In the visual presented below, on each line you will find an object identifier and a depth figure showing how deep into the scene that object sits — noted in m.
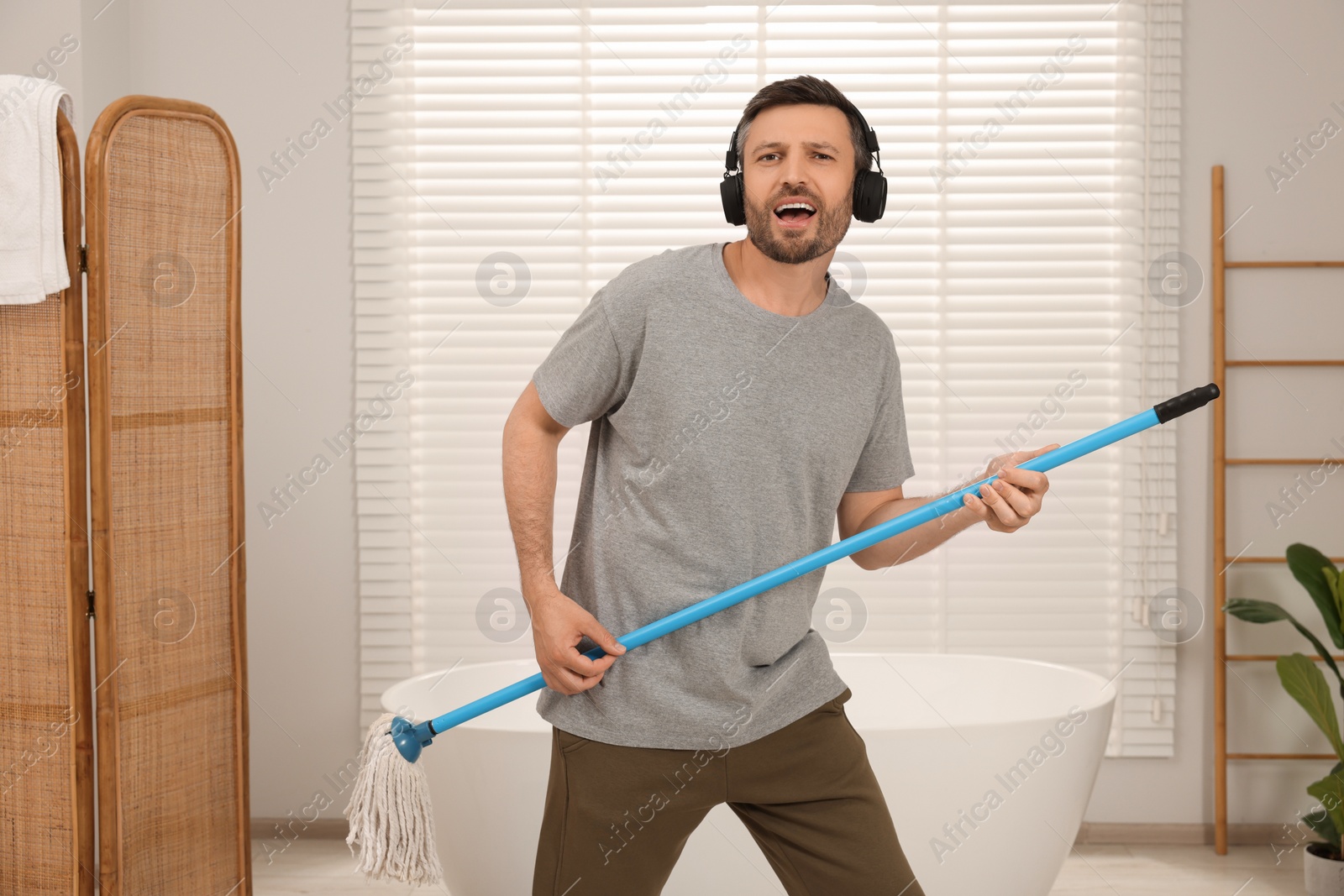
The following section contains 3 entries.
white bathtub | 2.27
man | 1.33
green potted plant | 2.58
